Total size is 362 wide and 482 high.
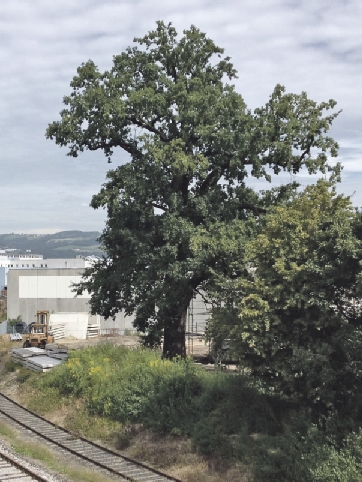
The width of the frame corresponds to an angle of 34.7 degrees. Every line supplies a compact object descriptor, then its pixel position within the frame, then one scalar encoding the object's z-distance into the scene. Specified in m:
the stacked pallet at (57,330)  50.50
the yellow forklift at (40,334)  40.46
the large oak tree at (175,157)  26.88
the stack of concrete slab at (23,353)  35.25
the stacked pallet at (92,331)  54.71
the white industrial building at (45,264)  114.83
